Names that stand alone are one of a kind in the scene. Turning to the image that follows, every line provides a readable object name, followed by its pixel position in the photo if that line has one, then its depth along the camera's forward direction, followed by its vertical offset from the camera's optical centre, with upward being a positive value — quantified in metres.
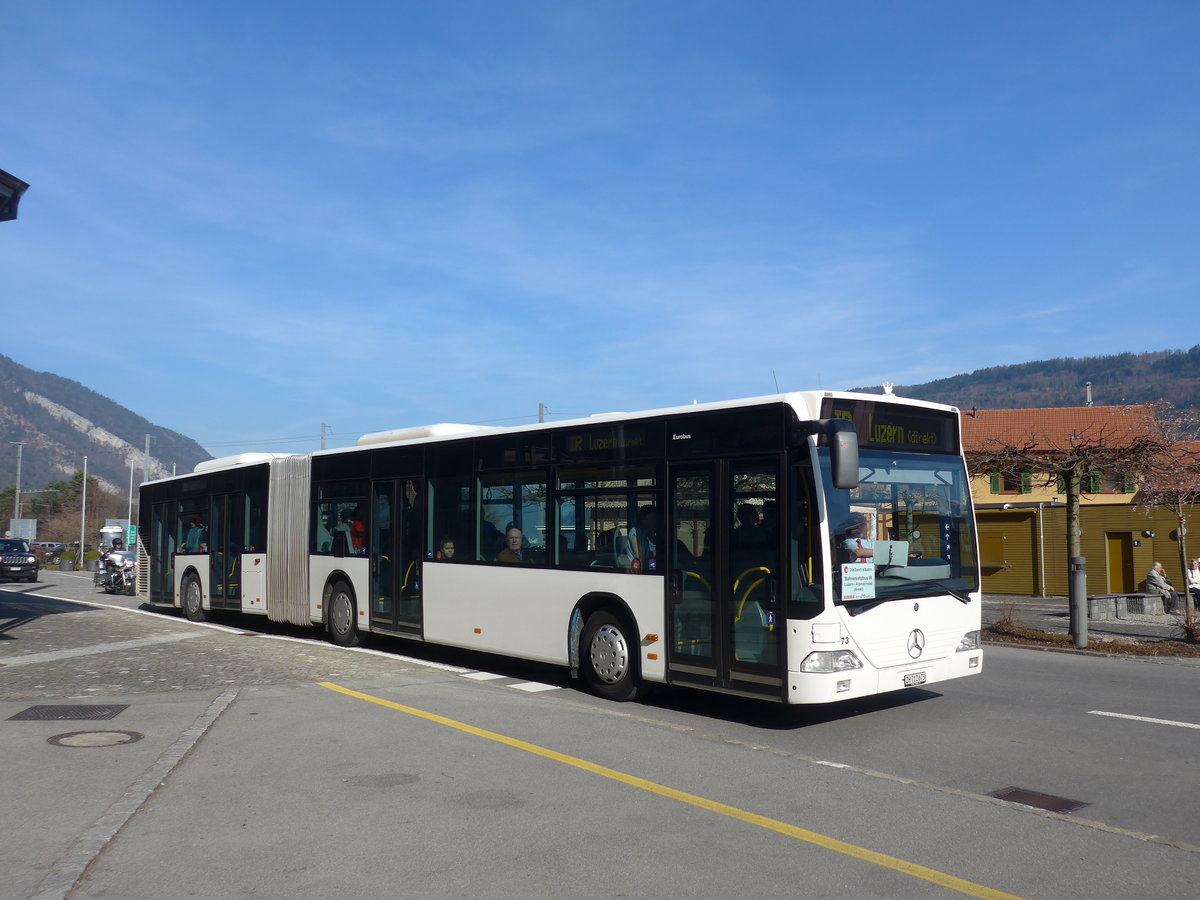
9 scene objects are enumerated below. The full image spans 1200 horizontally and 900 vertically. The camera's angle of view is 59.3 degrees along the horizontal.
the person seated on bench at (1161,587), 26.66 -1.55
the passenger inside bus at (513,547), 11.79 -0.17
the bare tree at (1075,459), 17.50 +1.14
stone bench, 26.30 -2.03
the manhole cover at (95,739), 8.27 -1.62
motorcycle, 34.16 -1.22
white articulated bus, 8.62 -0.15
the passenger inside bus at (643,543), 10.05 -0.12
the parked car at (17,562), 43.19 -1.04
